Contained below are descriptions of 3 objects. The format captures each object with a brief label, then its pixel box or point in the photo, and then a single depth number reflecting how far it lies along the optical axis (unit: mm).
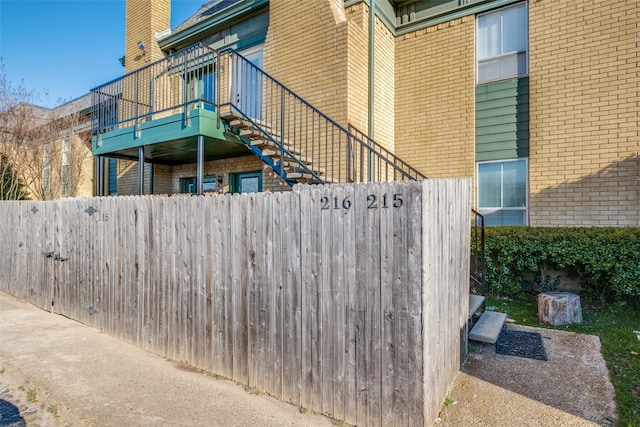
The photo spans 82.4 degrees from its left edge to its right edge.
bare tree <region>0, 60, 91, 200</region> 12727
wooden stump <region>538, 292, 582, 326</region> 5441
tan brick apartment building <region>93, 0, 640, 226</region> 6781
